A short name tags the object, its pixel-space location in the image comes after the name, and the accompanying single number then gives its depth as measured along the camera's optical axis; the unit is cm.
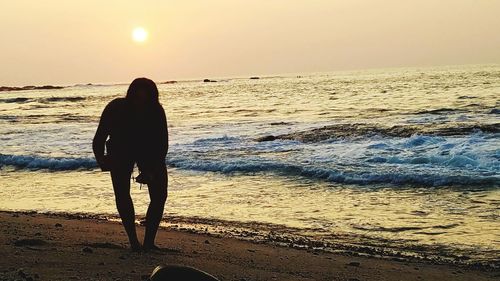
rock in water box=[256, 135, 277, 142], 1773
